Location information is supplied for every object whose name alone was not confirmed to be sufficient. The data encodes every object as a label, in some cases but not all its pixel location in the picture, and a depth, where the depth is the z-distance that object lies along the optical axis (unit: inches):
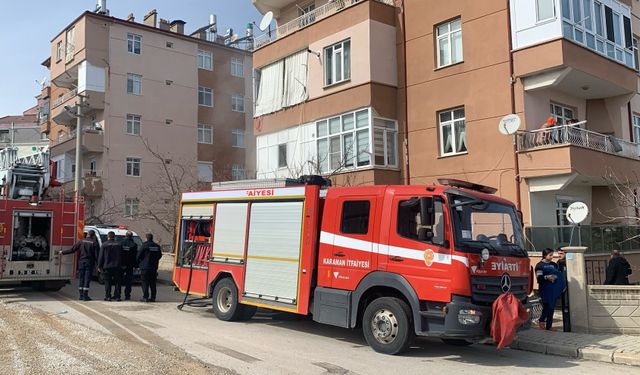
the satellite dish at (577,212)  506.6
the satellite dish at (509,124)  593.3
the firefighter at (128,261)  553.6
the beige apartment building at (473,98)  606.9
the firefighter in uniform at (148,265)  540.7
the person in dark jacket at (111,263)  542.9
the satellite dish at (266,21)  895.1
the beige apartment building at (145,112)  1349.7
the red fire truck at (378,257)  311.6
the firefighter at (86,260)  535.8
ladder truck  545.3
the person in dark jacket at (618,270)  484.7
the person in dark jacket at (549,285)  411.5
